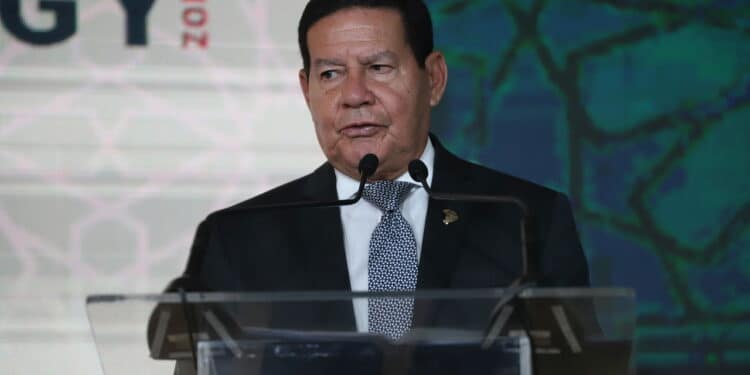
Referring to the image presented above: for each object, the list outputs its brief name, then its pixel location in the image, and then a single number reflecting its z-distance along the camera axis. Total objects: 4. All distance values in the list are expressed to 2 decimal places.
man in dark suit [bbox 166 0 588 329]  5.36
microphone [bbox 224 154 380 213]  5.16
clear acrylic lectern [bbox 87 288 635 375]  4.93
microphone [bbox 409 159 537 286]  5.00
